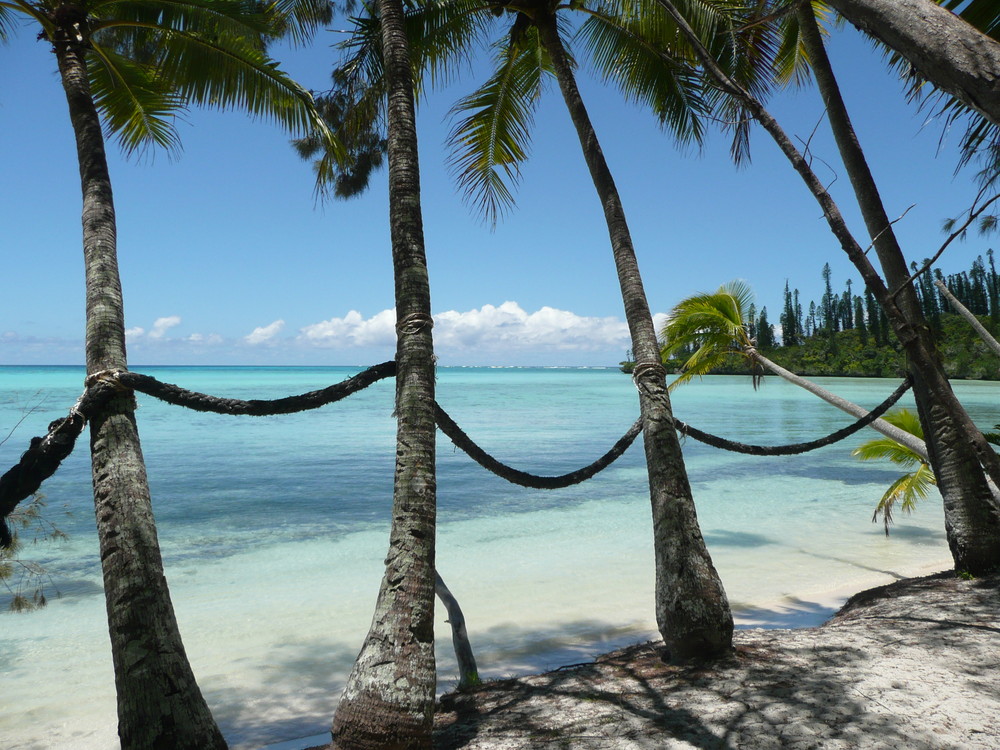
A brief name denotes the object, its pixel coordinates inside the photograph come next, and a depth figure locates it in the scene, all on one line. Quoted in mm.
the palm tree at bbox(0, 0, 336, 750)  2949
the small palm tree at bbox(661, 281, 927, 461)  9336
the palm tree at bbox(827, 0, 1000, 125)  1588
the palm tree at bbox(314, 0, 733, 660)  4160
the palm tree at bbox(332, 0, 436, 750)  2953
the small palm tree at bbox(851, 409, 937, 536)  8375
